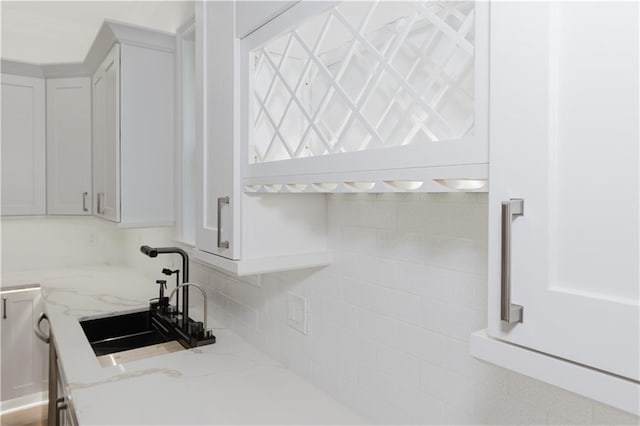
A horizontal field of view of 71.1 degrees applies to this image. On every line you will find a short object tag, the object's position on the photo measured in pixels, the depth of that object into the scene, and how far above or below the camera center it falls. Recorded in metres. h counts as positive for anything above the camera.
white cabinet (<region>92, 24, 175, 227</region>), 2.21 +0.39
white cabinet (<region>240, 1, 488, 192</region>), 0.68 +0.22
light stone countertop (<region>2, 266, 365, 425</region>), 1.24 -0.57
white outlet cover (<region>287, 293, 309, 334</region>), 1.53 -0.37
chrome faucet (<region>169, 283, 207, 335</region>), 1.78 -0.42
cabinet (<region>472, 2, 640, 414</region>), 0.47 +0.01
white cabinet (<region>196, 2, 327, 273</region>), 1.32 +0.04
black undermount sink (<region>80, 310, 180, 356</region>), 2.04 -0.61
